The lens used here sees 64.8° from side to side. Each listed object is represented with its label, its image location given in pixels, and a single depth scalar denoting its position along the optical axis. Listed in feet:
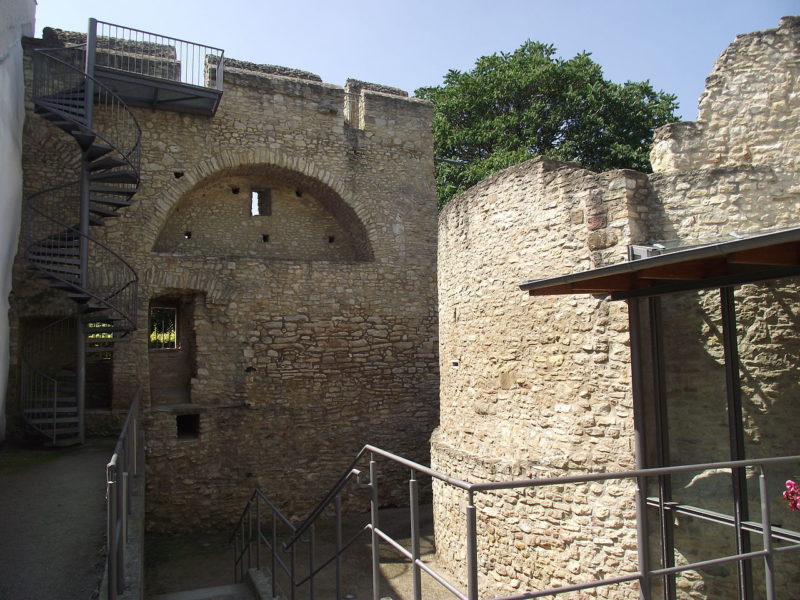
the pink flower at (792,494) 13.12
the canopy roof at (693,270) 12.37
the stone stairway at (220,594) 22.31
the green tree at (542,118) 57.62
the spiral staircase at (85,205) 29.25
